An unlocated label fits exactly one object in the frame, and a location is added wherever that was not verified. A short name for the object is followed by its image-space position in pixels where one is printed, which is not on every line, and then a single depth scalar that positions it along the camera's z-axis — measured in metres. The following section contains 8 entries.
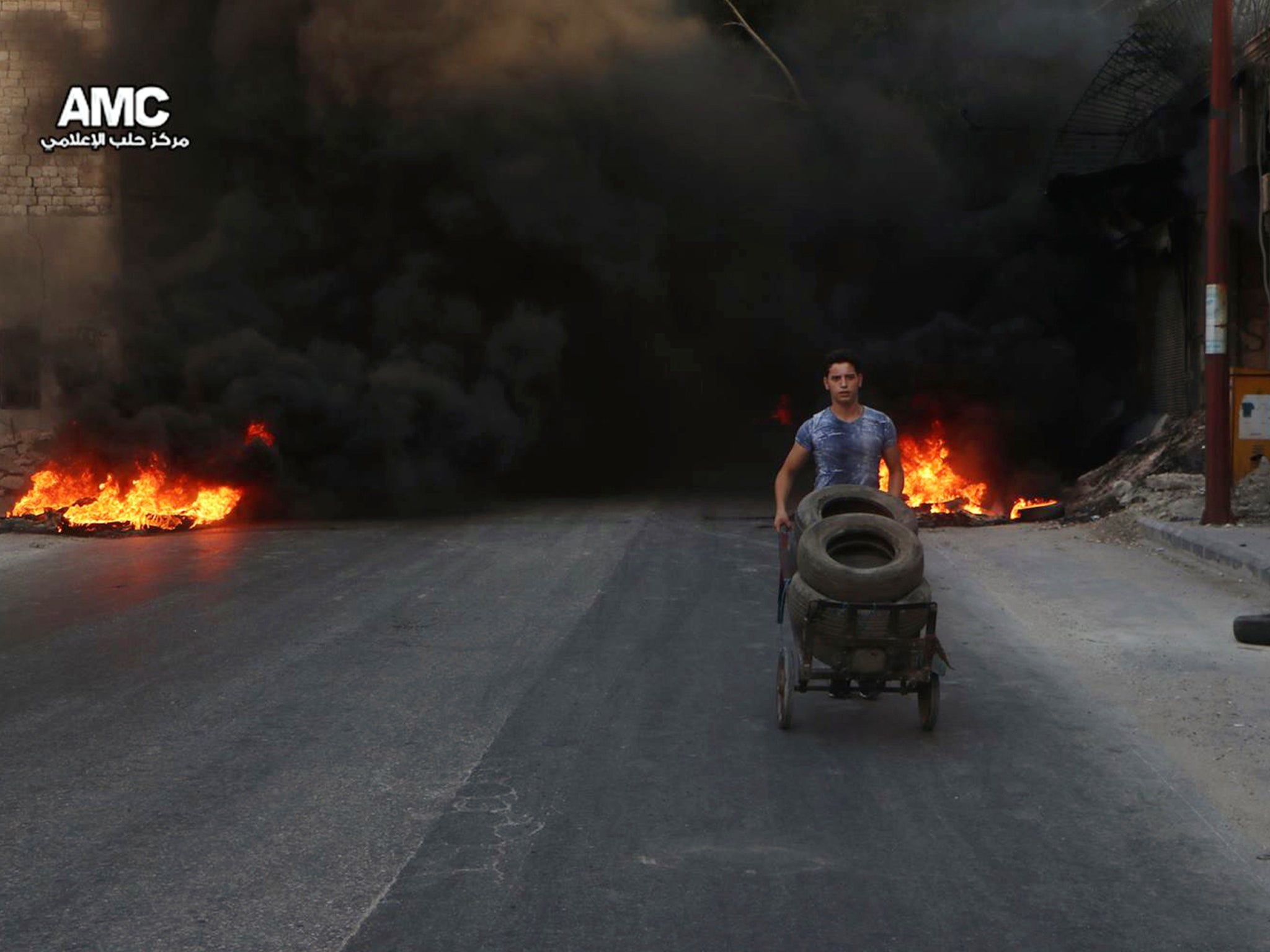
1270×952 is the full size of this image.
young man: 6.61
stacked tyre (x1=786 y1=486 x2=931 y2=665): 5.82
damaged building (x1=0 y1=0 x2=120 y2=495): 21.86
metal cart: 5.80
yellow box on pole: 14.38
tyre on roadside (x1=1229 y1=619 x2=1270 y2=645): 7.94
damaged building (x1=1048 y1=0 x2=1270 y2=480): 16.44
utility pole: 13.54
